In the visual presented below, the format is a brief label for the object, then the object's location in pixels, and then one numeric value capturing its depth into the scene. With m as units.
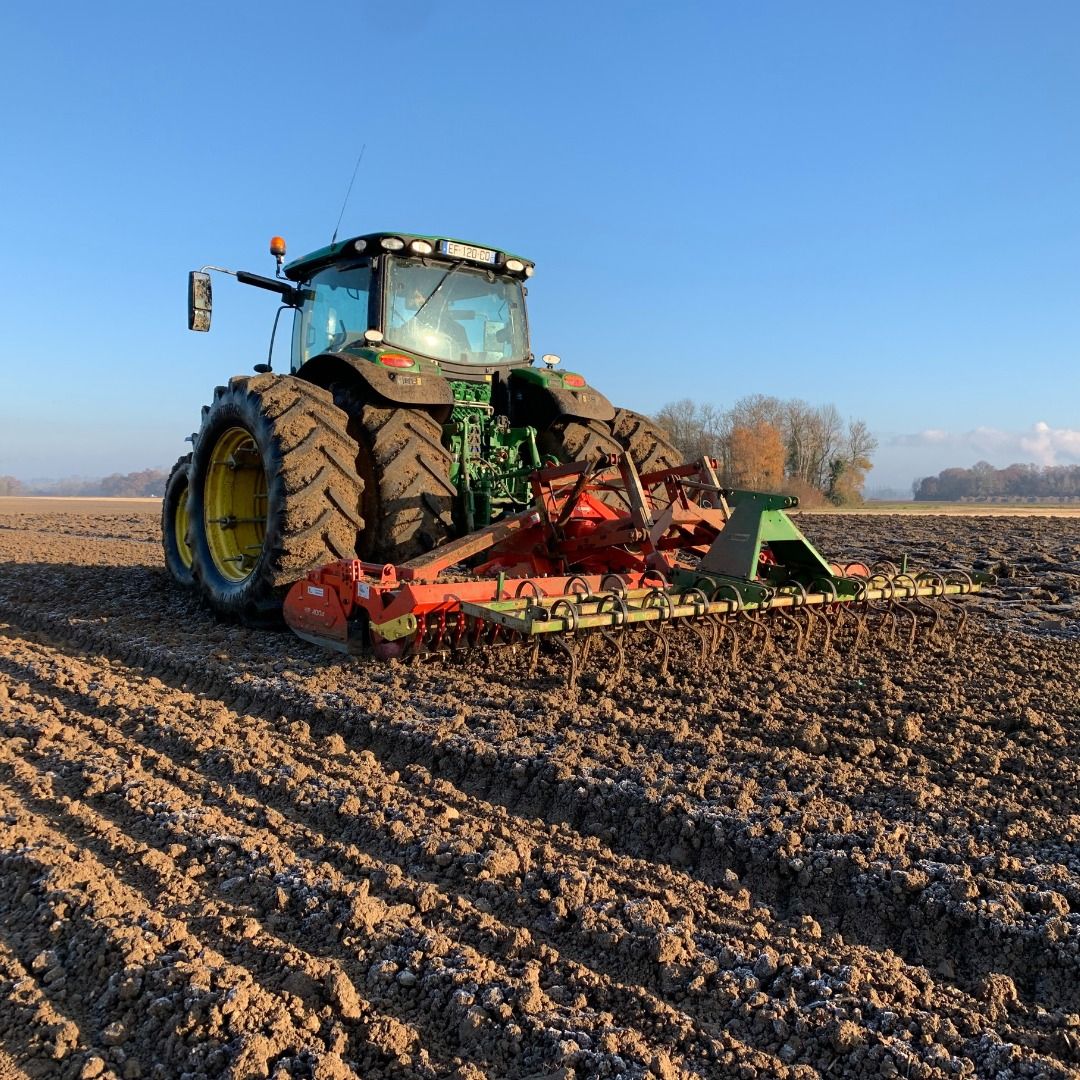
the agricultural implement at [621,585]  4.10
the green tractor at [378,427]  4.83
